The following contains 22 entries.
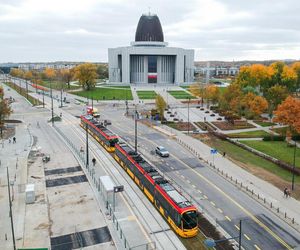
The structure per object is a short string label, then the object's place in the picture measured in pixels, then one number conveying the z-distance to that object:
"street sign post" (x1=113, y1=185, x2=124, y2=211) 30.92
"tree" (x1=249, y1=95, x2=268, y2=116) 71.80
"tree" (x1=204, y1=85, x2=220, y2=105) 91.56
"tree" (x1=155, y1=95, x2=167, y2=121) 74.69
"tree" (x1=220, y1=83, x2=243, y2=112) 77.12
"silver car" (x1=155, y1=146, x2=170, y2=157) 47.44
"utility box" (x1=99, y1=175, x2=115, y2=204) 31.23
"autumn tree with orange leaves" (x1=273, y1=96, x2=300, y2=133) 54.69
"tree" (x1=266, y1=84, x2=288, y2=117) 76.25
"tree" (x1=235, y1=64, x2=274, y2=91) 94.19
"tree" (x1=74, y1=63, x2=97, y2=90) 130.12
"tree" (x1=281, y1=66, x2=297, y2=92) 91.50
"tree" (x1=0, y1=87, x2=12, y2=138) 60.97
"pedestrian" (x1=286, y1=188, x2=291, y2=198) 33.12
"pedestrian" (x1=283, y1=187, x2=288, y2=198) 32.94
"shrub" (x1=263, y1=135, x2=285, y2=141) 57.00
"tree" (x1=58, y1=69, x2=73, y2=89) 161.75
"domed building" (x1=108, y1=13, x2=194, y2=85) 158.45
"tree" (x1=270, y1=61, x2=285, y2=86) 93.36
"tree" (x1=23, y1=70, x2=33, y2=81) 195.74
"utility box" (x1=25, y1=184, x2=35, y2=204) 31.38
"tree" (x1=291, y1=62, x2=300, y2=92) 97.38
